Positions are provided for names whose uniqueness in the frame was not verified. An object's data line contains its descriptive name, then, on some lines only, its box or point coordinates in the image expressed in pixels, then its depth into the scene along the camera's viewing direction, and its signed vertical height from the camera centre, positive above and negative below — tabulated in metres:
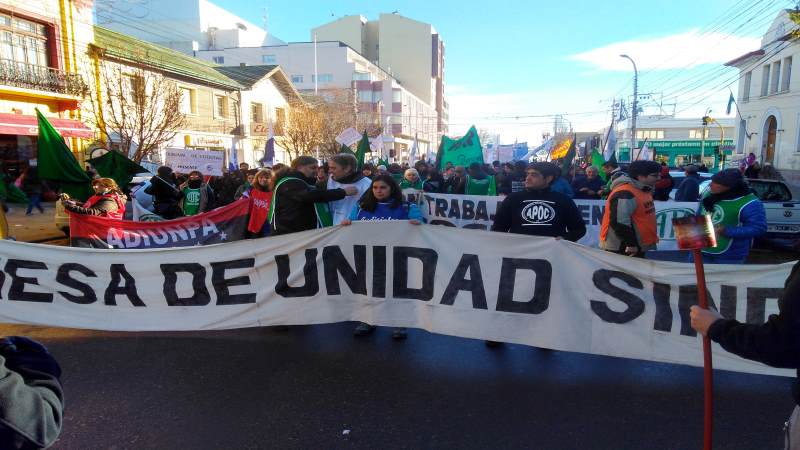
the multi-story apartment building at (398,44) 88.38 +20.56
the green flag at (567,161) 11.41 -0.09
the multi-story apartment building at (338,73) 67.19 +11.78
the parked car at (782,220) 9.91 -1.28
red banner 6.61 -0.98
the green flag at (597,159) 14.36 -0.07
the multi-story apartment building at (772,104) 27.78 +3.25
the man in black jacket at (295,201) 5.11 -0.43
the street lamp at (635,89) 32.86 +4.70
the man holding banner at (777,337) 1.64 -0.62
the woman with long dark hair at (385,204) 4.80 -0.45
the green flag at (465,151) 12.80 +0.18
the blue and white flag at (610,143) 15.58 +0.44
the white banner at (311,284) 4.05 -1.08
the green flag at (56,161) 6.84 -0.01
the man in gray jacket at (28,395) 1.26 -0.63
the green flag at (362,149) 11.75 +0.24
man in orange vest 4.58 -0.53
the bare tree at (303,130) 34.22 +1.97
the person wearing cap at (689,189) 9.61 -0.63
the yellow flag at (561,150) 15.68 +0.26
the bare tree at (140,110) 19.73 +2.06
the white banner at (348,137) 13.82 +0.60
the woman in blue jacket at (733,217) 4.75 -0.60
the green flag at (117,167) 8.75 -0.13
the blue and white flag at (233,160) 15.20 -0.03
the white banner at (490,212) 8.83 -1.02
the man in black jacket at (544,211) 4.37 -0.47
